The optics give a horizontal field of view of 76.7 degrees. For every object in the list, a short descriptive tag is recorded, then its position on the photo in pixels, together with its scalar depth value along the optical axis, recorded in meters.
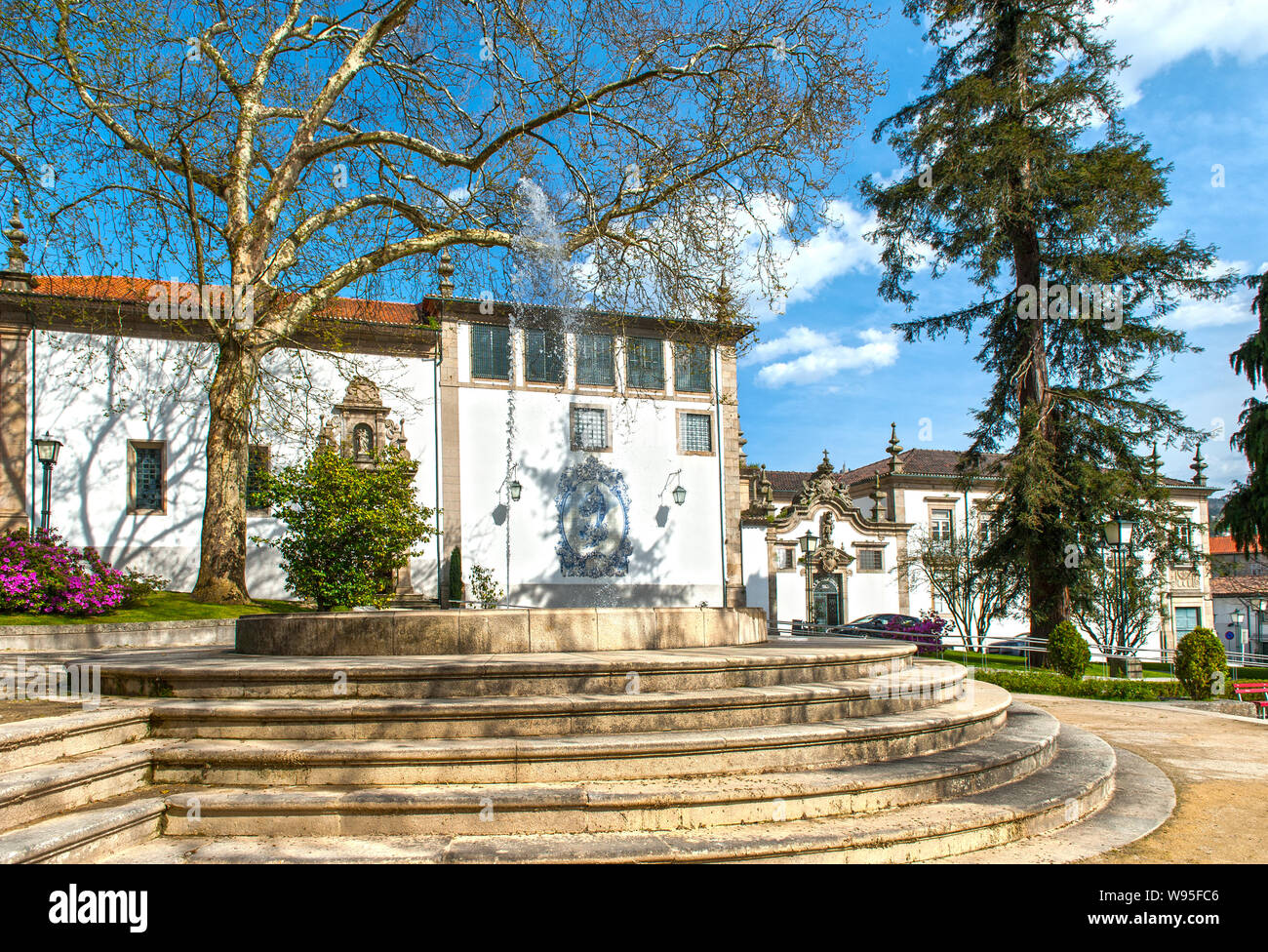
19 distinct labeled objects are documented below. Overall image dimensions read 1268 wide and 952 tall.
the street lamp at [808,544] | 27.53
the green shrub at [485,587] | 24.14
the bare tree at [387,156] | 12.34
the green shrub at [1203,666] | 13.82
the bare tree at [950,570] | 33.78
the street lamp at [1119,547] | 17.19
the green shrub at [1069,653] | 16.64
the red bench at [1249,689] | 13.65
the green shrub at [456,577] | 23.73
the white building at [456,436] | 20.66
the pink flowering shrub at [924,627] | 25.39
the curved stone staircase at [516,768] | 4.20
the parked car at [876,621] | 31.25
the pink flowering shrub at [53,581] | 12.58
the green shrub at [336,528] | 15.61
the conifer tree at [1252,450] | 25.81
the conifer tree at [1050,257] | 18.14
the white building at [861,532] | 32.62
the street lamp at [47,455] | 15.31
